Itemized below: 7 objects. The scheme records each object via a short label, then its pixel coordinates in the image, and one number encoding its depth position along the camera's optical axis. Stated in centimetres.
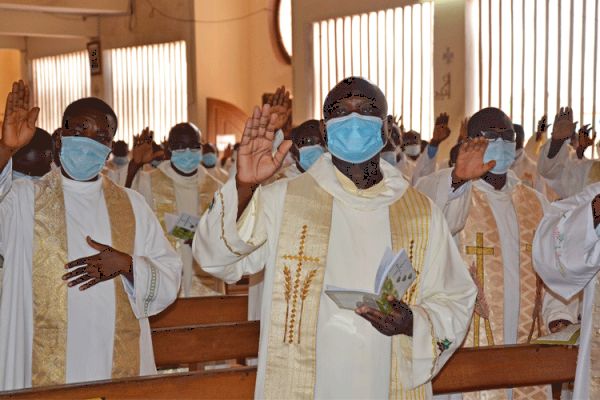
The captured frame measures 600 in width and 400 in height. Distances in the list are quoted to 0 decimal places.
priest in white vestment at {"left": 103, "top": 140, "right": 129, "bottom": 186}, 1438
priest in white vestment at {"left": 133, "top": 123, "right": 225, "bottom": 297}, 854
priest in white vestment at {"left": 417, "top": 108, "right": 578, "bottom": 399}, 544
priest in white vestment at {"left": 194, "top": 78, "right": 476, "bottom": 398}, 331
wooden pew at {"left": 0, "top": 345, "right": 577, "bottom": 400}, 393
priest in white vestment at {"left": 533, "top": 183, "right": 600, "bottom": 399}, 394
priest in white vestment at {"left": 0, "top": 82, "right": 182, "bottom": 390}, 441
